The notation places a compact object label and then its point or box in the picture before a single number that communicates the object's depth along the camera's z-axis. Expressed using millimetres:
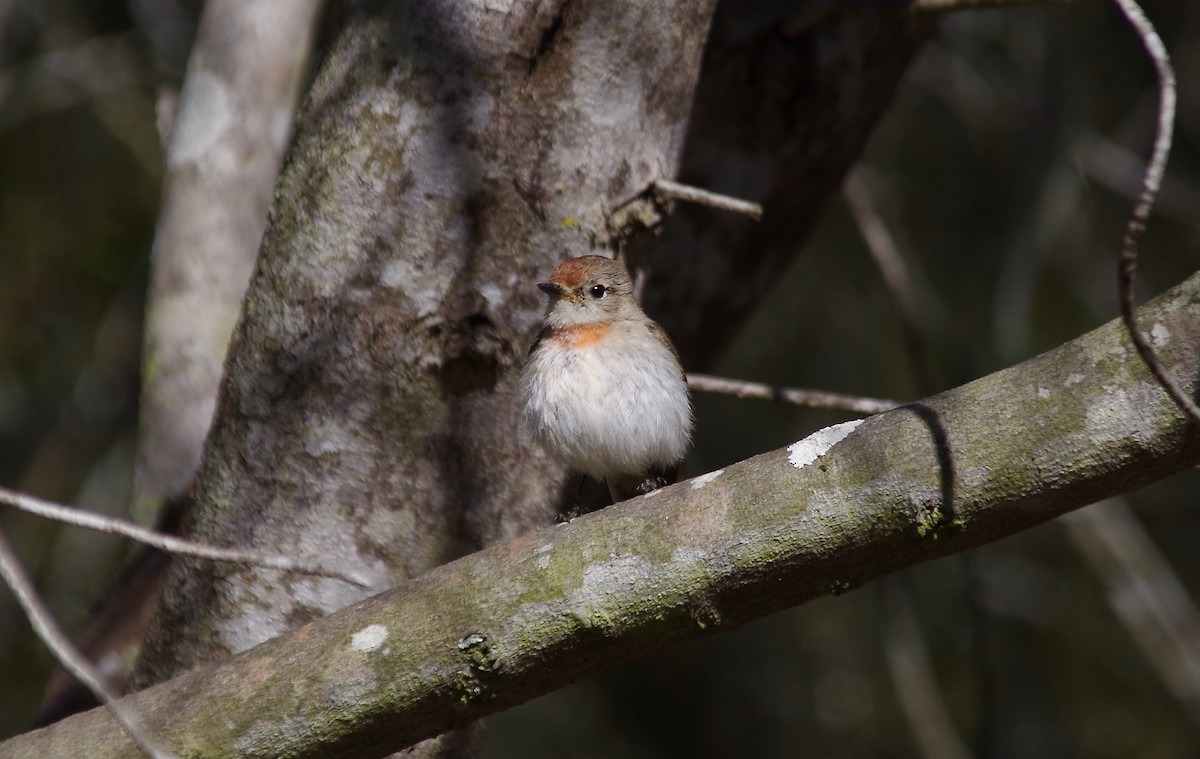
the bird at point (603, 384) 7844
